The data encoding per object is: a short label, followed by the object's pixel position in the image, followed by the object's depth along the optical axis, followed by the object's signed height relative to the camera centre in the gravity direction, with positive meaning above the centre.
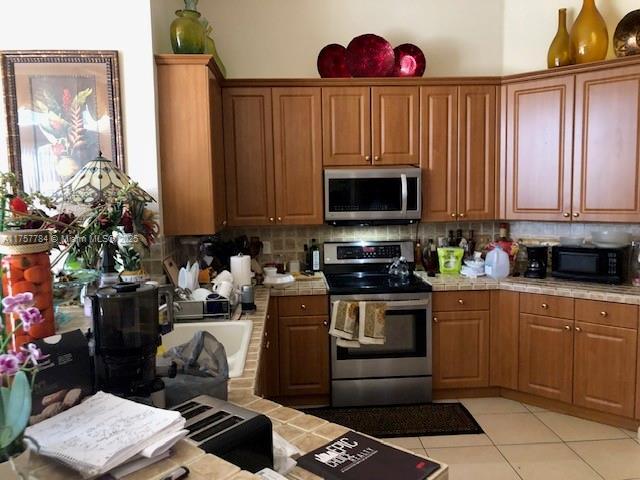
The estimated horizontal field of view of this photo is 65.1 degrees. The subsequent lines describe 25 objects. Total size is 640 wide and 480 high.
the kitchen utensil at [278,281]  3.41 -0.52
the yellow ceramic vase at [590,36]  3.30 +1.07
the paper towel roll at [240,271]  3.04 -0.40
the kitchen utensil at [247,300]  2.71 -0.51
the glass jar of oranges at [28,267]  1.55 -0.18
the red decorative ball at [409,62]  3.70 +1.04
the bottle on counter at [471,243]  3.96 -0.34
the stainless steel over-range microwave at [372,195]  3.57 +0.06
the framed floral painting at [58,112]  2.70 +0.53
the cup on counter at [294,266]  3.89 -0.48
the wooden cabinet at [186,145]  2.89 +0.36
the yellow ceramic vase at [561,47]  3.39 +1.03
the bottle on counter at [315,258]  3.88 -0.42
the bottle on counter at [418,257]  3.96 -0.44
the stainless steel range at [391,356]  3.39 -1.05
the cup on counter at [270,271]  3.52 -0.47
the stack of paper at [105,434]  0.93 -0.45
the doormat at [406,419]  3.09 -1.40
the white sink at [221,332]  2.33 -0.59
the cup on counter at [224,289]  2.58 -0.43
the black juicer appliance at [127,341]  1.21 -0.32
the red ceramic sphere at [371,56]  3.61 +1.06
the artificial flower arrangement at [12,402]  0.78 -0.30
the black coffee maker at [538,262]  3.50 -0.44
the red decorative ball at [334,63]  3.69 +1.03
